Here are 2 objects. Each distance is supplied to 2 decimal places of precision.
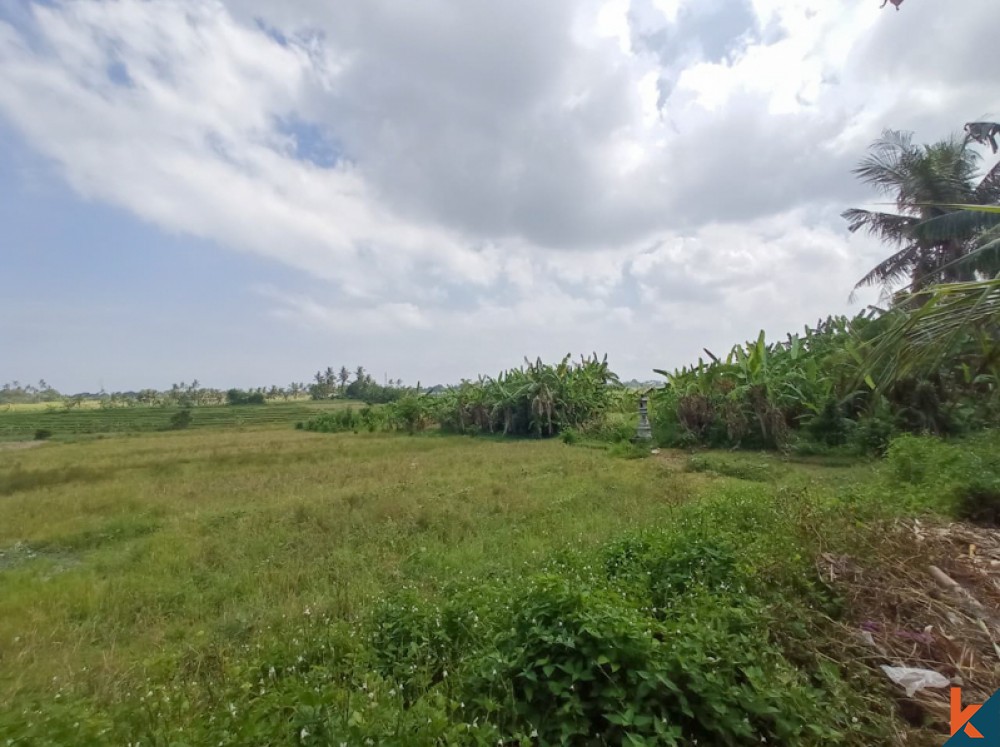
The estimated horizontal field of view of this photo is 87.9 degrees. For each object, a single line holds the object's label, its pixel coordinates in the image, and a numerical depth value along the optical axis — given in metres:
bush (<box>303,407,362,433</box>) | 23.85
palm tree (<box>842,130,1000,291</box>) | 12.62
